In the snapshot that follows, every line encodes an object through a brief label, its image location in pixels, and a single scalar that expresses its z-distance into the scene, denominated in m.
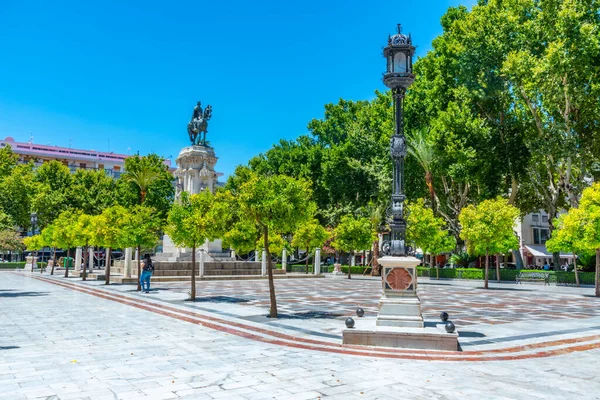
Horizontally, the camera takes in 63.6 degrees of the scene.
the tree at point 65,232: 32.03
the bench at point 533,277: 32.97
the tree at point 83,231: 30.02
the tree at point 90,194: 55.22
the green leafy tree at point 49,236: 35.49
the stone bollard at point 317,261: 41.78
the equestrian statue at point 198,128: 39.94
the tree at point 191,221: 17.42
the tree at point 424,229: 34.66
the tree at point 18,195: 52.81
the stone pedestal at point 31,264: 48.45
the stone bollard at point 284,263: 40.29
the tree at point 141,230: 21.91
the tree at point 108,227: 25.84
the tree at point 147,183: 51.40
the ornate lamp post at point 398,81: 10.76
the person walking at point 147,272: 22.31
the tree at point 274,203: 13.46
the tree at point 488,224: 28.16
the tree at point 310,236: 40.94
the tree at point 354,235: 38.22
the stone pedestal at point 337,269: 44.83
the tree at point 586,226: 22.42
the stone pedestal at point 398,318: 9.42
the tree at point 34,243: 43.91
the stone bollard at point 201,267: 31.71
